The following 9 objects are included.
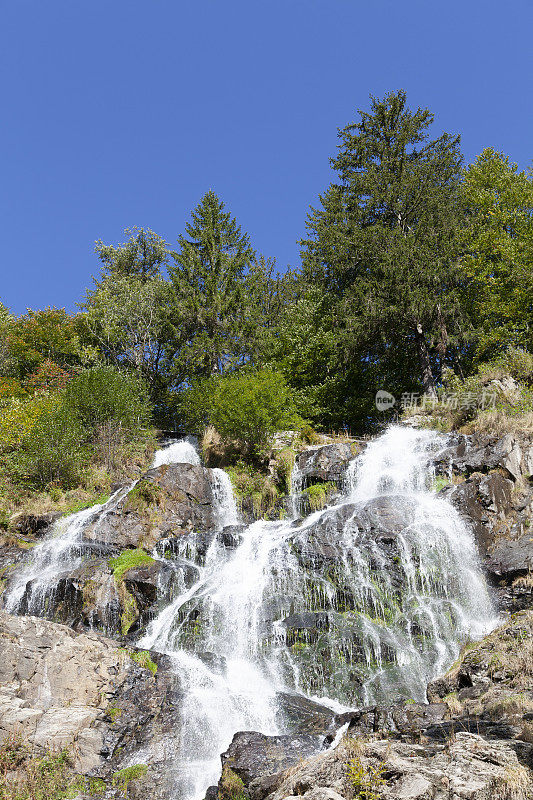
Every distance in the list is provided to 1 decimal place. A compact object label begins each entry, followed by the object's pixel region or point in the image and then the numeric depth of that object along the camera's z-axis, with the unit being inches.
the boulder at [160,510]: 613.6
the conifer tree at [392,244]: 927.7
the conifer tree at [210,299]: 1029.8
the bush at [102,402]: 850.1
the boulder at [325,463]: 713.0
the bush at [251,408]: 810.2
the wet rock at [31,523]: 661.9
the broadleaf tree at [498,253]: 855.1
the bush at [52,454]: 737.6
